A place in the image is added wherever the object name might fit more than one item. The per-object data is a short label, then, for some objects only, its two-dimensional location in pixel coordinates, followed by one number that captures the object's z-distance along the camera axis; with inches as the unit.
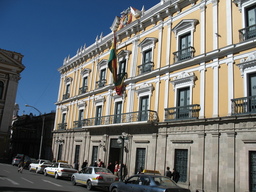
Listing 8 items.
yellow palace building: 575.5
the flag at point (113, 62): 942.4
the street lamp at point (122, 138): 737.5
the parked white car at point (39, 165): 956.0
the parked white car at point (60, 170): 792.9
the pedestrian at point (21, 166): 884.1
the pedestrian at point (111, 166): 859.0
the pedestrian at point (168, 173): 640.4
